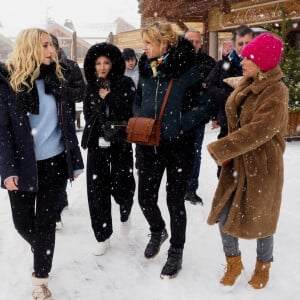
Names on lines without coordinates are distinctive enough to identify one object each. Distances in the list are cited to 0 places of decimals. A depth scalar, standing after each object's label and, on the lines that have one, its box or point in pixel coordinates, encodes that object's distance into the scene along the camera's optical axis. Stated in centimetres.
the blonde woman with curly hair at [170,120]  328
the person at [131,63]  751
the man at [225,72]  386
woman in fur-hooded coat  382
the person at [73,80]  387
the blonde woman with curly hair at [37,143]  283
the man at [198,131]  512
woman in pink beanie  277
